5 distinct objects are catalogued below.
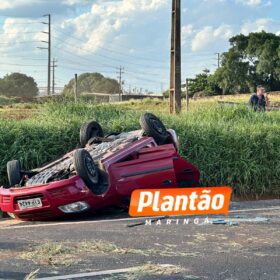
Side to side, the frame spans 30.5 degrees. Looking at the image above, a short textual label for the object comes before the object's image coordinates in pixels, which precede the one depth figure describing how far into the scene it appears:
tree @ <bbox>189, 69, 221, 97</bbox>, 71.03
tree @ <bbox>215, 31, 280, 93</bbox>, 64.19
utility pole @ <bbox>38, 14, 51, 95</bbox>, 66.44
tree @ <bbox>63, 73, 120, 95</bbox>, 110.76
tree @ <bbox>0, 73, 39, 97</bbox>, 101.50
